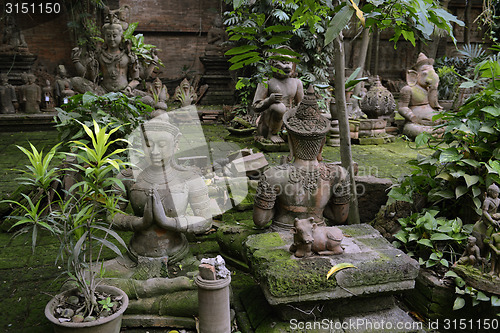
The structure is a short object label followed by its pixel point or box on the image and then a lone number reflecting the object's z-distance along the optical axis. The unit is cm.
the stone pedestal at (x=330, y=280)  268
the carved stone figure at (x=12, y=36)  1180
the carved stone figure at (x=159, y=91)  483
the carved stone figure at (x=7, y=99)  994
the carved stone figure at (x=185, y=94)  1069
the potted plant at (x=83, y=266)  238
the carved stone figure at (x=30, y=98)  1020
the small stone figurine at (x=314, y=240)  287
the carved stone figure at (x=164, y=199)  321
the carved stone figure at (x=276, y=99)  710
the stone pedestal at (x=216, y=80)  1231
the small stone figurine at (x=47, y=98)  1069
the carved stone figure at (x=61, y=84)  1068
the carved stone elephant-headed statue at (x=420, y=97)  855
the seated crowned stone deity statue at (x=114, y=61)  748
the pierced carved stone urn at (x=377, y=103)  878
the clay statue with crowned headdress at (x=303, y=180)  331
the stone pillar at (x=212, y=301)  258
